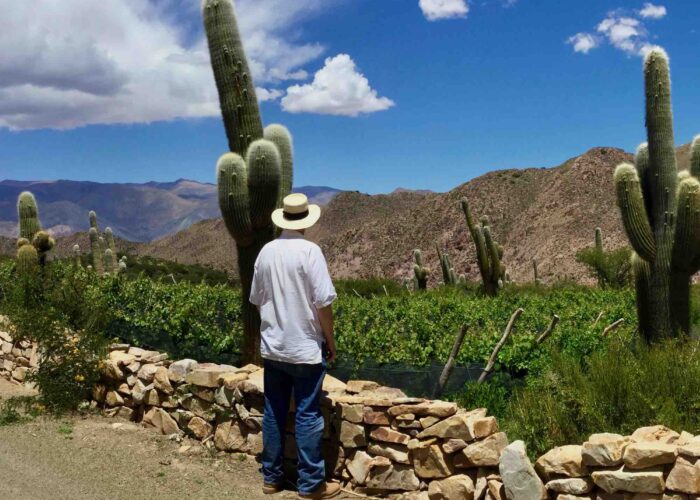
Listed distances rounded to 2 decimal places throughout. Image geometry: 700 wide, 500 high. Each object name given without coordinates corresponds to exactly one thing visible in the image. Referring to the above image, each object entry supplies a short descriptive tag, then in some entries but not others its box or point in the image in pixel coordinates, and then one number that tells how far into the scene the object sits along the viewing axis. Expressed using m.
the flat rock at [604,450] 4.28
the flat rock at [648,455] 4.16
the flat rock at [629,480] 4.15
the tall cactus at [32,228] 15.34
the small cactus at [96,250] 19.67
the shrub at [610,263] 25.12
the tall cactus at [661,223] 9.00
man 5.18
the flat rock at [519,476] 4.51
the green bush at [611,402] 5.01
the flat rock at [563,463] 4.43
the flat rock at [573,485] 4.39
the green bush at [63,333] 7.78
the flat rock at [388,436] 5.28
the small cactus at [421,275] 23.04
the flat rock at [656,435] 4.42
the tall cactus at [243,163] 7.50
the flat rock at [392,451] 5.31
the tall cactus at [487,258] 18.45
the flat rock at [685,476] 4.08
